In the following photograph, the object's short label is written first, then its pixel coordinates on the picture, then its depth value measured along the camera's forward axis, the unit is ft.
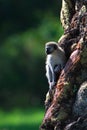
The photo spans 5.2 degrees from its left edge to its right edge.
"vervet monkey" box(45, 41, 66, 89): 53.72
